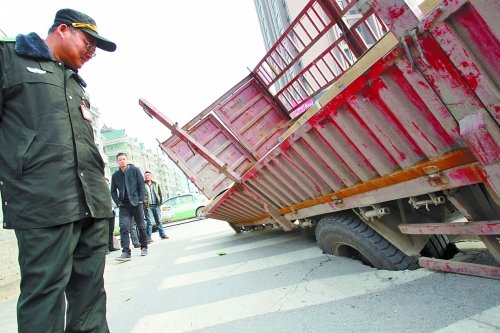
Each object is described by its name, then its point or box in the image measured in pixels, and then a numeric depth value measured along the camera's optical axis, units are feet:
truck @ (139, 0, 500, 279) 4.80
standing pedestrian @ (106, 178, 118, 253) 22.46
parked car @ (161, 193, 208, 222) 57.93
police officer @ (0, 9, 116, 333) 4.56
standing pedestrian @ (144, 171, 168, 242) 30.98
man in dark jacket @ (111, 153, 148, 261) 19.99
